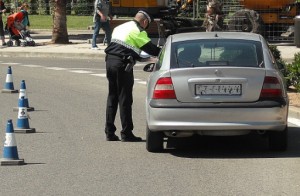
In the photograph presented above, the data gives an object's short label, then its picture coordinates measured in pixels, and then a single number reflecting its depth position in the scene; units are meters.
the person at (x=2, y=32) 32.08
